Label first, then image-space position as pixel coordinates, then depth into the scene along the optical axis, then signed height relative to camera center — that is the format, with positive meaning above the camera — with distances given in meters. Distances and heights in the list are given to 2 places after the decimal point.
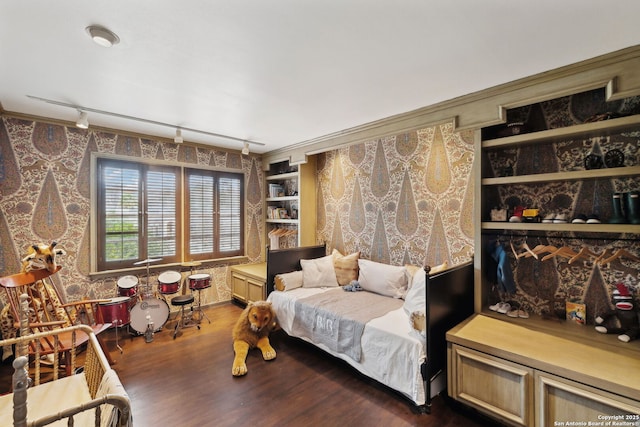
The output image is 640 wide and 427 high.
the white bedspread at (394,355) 2.08 -1.10
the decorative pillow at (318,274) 3.54 -0.73
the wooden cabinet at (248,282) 3.90 -0.95
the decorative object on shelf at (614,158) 1.96 +0.39
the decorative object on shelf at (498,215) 2.40 +0.00
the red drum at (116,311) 2.89 -0.96
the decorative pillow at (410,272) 3.02 -0.61
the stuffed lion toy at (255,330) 2.88 -1.22
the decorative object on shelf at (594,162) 2.02 +0.38
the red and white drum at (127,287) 3.27 -0.79
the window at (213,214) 4.19 +0.06
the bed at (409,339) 2.06 -1.01
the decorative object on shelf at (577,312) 2.16 -0.76
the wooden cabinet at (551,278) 1.65 -0.51
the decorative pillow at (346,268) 3.60 -0.66
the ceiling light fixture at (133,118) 2.61 +1.09
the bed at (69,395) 0.87 -0.79
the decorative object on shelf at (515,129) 2.29 +0.71
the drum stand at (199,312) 3.85 -1.35
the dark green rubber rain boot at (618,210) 1.89 +0.03
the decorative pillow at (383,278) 3.11 -0.71
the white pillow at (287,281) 3.41 -0.79
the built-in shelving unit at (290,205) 4.29 +0.21
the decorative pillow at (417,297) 2.28 -0.70
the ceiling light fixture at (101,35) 1.58 +1.05
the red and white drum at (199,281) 3.63 -0.82
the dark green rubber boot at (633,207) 1.83 +0.04
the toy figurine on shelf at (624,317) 1.92 -0.72
